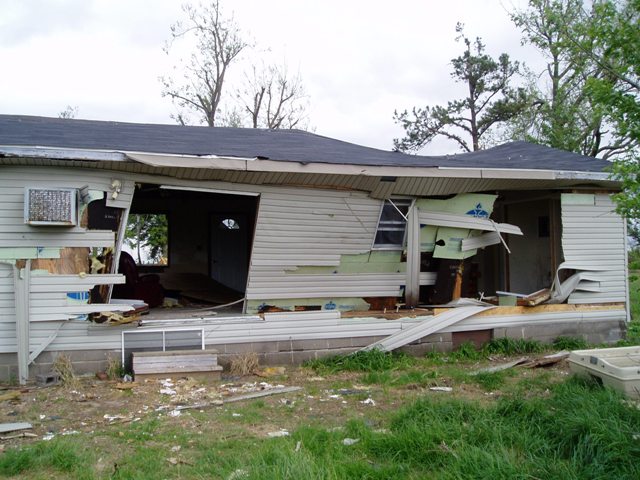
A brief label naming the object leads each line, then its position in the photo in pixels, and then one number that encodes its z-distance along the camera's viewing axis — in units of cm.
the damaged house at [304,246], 668
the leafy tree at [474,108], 2536
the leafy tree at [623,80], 470
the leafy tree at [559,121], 1989
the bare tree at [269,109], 2864
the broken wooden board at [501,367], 719
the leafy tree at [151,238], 1517
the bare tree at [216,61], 2802
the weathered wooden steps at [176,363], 686
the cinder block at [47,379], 657
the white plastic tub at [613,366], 534
